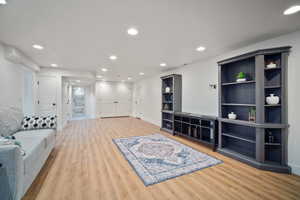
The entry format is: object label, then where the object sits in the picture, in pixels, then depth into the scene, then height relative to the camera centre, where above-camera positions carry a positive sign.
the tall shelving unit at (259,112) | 2.25 -0.27
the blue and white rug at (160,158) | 2.11 -1.24
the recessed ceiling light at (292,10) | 1.60 +1.18
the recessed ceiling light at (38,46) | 2.76 +1.20
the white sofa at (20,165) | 1.34 -0.83
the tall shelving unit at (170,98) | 4.61 +0.04
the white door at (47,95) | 4.73 +0.16
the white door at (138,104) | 8.05 -0.31
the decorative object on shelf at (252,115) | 2.55 -0.32
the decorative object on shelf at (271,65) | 2.31 +0.63
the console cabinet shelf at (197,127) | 3.14 -0.85
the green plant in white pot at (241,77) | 2.69 +0.49
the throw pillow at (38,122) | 2.92 -0.56
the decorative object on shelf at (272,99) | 2.29 -0.01
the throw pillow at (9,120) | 2.35 -0.43
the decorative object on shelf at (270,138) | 2.37 -0.74
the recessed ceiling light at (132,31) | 2.10 +1.18
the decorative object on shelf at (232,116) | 2.84 -0.38
